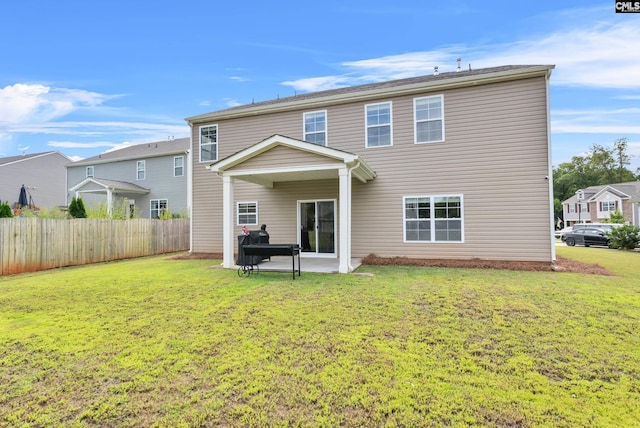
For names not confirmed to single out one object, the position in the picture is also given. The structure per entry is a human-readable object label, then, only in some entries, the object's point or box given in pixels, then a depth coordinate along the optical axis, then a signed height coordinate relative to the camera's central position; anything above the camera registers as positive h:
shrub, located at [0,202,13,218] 10.64 +0.42
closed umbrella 18.08 +1.40
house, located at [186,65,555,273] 8.98 +1.45
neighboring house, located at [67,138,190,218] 19.47 +2.75
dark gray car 17.35 -1.37
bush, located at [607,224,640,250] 14.96 -1.13
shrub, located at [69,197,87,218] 13.07 +0.55
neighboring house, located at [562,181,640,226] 33.03 +1.34
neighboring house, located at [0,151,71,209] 23.52 +3.64
